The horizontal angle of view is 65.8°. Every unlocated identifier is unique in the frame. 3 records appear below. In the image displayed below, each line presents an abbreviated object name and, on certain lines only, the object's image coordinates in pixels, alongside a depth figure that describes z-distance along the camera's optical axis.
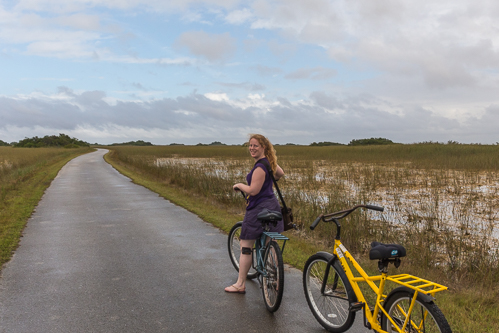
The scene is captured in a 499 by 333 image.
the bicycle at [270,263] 3.94
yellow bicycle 2.69
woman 4.24
